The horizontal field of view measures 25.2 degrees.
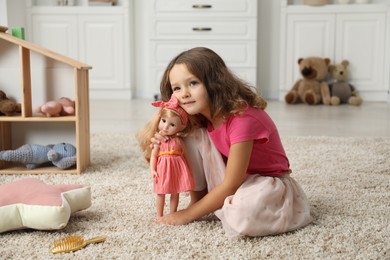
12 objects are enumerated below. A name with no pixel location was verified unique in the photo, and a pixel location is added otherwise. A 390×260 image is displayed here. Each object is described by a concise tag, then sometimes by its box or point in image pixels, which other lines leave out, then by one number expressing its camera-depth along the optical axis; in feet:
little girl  10.33
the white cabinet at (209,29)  26.18
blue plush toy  13.27
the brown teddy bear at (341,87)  24.97
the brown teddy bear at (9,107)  13.45
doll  10.55
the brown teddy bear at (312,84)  25.27
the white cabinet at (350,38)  26.04
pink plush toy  13.33
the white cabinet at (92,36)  27.15
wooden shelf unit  13.08
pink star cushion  10.24
